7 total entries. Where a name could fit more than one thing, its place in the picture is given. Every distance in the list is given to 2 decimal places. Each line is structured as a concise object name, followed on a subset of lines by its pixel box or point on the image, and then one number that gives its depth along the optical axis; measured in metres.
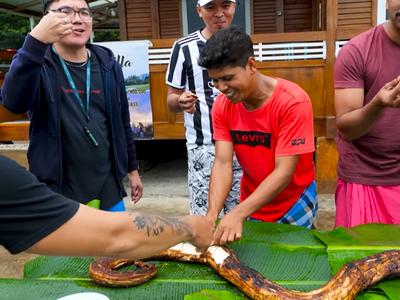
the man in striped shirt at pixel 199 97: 3.54
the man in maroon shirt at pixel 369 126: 2.71
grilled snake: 1.92
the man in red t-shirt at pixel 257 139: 2.50
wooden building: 7.12
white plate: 1.76
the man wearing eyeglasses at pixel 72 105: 2.56
